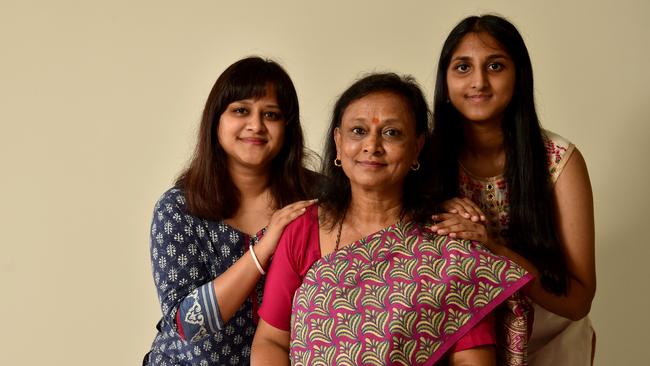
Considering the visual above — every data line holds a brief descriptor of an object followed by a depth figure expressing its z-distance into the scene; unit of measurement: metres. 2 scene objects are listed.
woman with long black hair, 2.36
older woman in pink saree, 2.03
